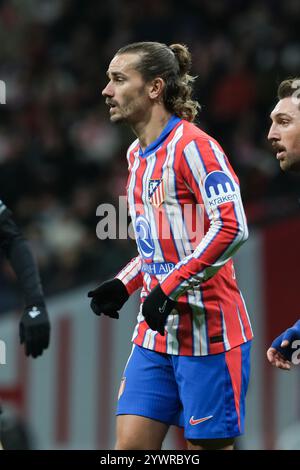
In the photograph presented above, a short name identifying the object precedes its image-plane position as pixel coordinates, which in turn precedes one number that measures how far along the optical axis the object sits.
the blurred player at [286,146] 7.59
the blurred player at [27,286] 8.50
